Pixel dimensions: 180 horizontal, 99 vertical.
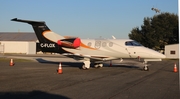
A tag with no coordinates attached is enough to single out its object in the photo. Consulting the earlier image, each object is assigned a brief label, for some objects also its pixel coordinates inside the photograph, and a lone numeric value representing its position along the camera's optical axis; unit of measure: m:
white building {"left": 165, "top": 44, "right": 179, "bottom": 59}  53.33
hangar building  69.69
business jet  22.44
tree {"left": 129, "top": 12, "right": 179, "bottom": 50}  65.56
